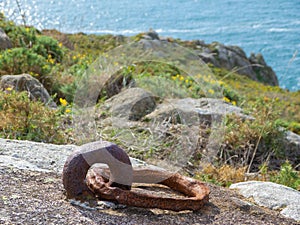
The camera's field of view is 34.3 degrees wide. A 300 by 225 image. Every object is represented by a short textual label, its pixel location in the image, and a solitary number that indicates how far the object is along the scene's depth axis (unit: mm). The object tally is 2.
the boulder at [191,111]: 5898
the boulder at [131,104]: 5969
